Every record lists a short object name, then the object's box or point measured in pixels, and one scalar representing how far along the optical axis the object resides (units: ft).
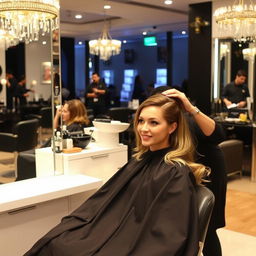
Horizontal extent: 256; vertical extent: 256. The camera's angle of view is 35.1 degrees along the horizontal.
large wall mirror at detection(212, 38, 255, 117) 18.54
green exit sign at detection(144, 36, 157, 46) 37.40
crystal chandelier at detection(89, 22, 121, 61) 24.54
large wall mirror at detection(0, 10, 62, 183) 8.31
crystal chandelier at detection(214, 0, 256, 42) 15.02
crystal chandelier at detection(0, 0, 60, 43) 9.06
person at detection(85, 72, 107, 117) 24.44
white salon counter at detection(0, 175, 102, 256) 6.39
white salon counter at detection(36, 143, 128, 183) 7.91
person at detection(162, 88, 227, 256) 6.23
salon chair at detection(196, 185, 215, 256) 5.10
